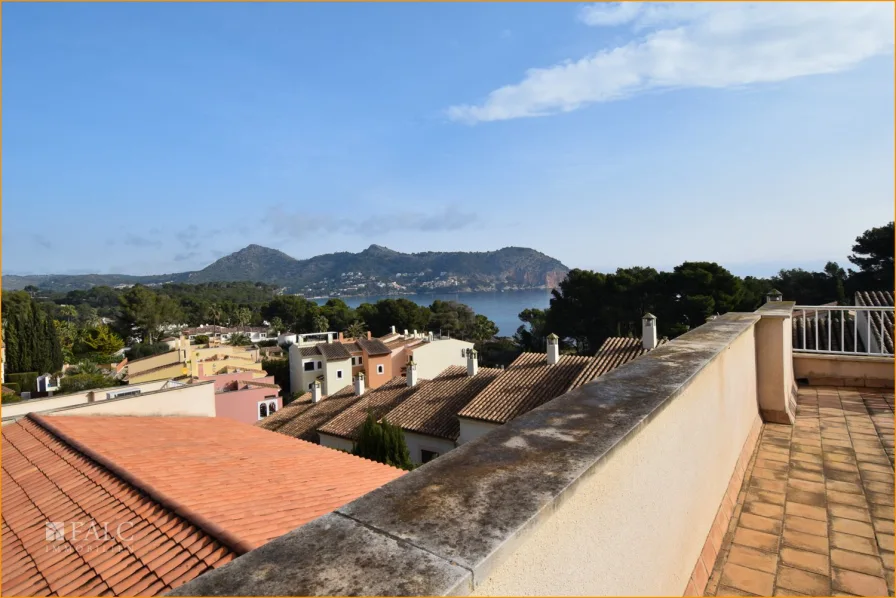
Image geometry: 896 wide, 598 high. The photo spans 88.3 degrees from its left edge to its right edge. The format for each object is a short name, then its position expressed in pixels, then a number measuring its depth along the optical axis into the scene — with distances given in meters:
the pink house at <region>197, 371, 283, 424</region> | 24.95
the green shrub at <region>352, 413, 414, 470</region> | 11.98
